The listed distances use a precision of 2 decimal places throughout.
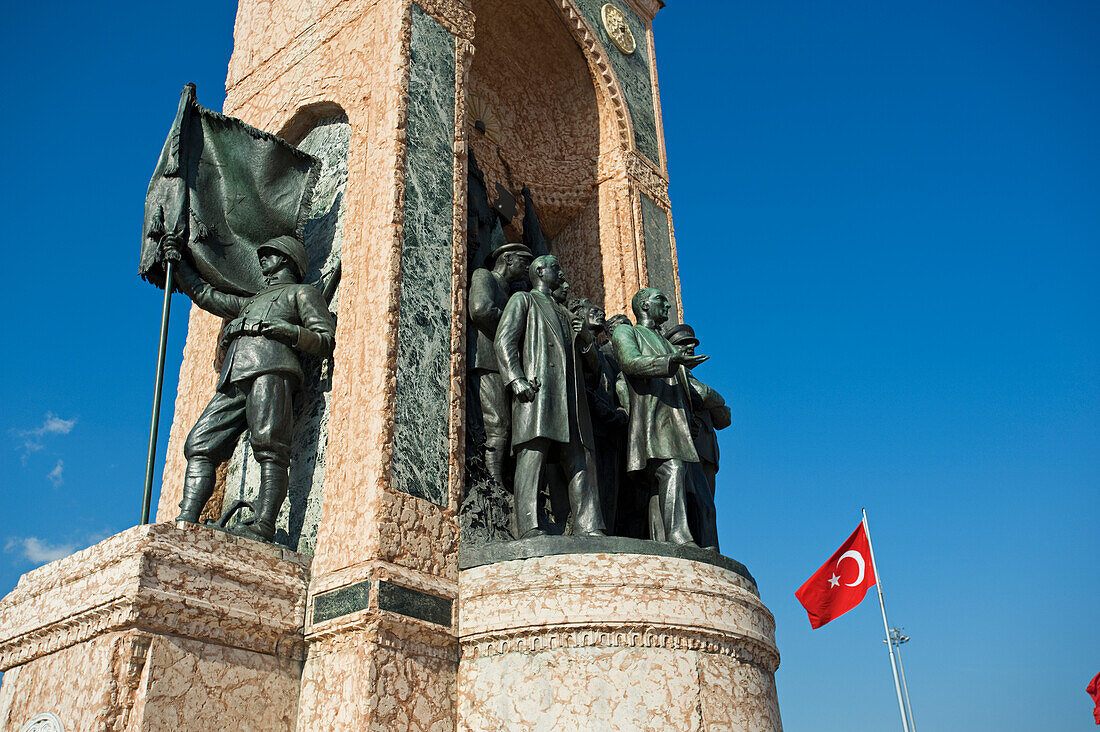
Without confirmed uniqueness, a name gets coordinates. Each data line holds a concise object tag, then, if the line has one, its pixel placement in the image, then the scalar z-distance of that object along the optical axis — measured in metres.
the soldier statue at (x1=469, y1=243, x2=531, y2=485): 7.25
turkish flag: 12.16
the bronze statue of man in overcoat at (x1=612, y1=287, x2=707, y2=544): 7.25
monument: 5.72
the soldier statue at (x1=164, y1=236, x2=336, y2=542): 6.68
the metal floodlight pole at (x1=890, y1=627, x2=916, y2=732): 26.32
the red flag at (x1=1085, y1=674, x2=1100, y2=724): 19.34
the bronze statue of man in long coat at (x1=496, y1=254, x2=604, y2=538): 6.87
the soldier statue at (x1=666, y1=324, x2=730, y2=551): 7.75
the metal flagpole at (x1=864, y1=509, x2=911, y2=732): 12.23
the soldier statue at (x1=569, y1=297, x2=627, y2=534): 7.84
